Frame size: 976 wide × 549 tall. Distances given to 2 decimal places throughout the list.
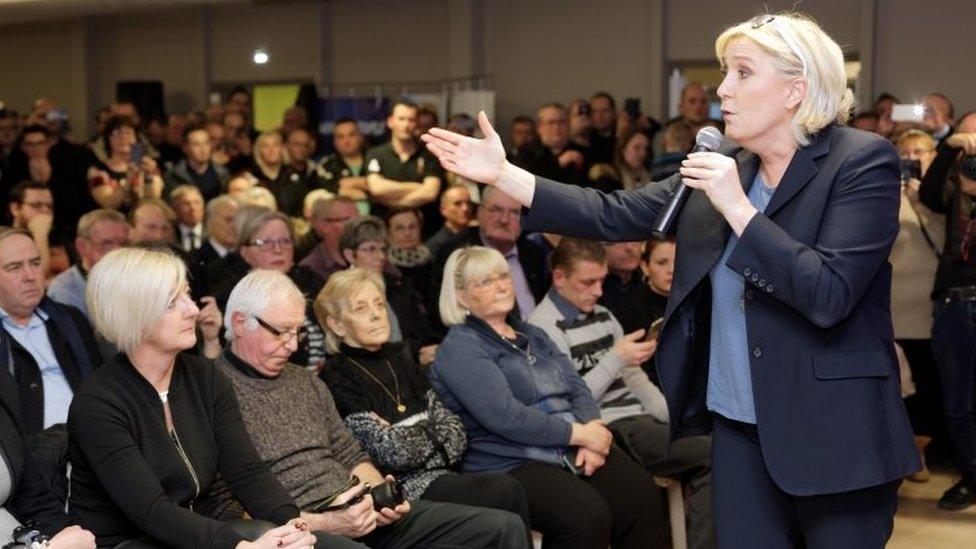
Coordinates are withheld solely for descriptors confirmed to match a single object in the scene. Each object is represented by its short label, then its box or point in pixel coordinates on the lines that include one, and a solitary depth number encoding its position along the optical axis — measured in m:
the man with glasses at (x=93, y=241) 4.96
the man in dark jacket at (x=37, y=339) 3.79
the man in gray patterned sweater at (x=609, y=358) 4.37
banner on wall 9.63
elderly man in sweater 3.51
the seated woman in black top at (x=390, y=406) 3.83
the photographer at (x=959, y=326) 5.29
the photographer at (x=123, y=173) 7.26
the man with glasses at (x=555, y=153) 7.52
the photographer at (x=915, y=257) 5.74
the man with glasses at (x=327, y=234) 5.49
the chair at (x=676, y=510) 4.42
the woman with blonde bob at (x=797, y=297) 2.12
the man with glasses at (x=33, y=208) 5.94
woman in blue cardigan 3.96
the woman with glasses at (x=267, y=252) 5.10
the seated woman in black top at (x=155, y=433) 2.83
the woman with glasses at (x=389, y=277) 5.09
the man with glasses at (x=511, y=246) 5.59
